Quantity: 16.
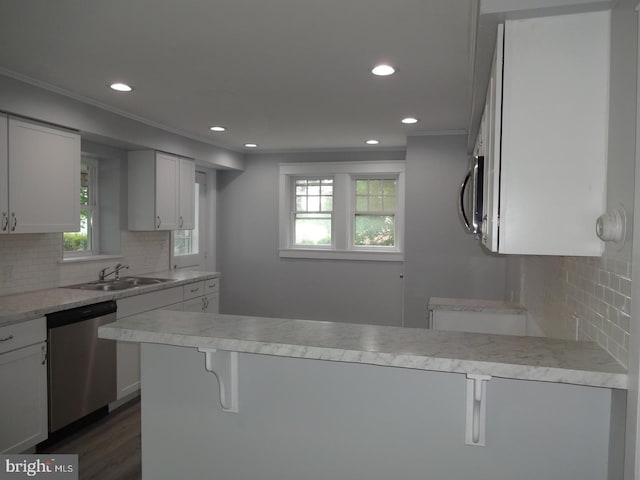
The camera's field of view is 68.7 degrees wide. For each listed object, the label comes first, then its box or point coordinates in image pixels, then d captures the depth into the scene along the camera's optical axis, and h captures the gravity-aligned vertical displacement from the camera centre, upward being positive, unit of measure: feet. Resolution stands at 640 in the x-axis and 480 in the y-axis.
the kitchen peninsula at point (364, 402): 4.45 -1.92
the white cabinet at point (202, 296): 14.37 -2.31
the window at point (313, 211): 19.48 +0.64
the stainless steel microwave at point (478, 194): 5.87 +0.44
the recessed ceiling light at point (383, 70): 8.80 +3.02
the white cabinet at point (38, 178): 9.41 +0.97
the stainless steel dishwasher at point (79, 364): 9.68 -3.12
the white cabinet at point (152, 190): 14.15 +1.06
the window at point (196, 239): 18.15 -0.59
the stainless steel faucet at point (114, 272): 13.58 -1.43
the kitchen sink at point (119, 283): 12.54 -1.69
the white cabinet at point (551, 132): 4.34 +0.92
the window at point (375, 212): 18.84 +0.60
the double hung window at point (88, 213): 13.55 +0.30
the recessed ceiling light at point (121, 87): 10.06 +2.99
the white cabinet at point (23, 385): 8.60 -3.13
